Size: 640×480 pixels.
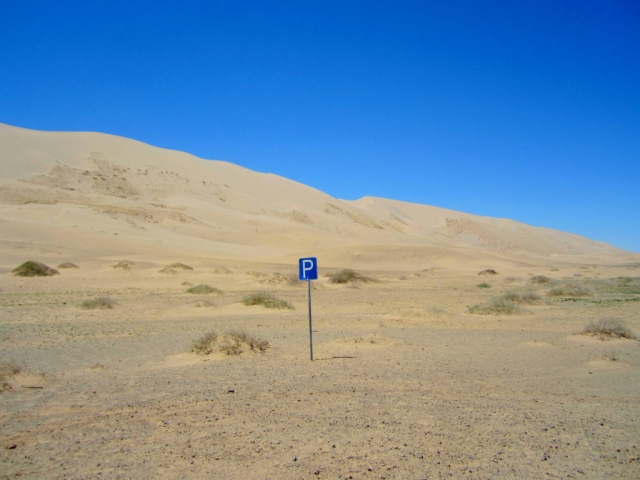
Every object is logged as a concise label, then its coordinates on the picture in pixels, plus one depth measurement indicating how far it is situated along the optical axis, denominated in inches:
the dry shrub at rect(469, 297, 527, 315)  776.3
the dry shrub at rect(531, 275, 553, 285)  1406.7
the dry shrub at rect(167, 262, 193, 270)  1439.5
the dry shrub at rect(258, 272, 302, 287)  1226.6
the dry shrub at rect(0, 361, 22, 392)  320.8
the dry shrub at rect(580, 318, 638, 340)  554.6
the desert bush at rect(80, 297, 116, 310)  757.3
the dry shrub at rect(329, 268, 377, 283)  1293.1
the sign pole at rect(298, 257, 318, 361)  424.8
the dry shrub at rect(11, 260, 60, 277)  1175.6
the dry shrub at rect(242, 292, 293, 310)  829.8
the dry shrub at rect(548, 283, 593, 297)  1097.4
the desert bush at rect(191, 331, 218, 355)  450.6
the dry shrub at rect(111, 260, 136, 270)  1370.8
